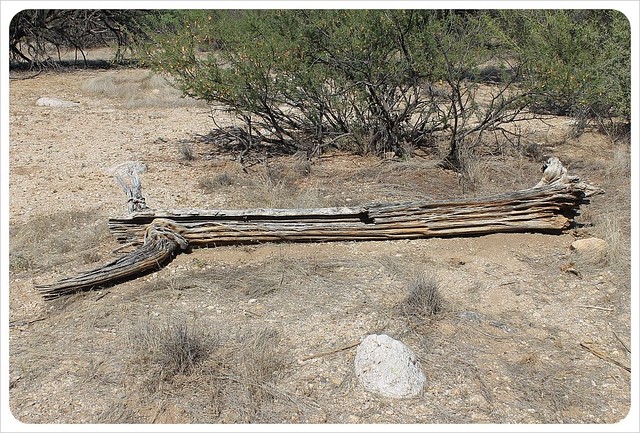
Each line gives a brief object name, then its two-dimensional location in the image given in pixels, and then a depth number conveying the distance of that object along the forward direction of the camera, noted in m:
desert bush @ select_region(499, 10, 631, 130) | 6.84
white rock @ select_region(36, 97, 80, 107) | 11.29
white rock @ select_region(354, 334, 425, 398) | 3.32
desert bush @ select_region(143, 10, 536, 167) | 7.13
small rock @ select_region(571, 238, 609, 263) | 4.80
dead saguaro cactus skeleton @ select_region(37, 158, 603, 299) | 4.96
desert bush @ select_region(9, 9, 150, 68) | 15.01
